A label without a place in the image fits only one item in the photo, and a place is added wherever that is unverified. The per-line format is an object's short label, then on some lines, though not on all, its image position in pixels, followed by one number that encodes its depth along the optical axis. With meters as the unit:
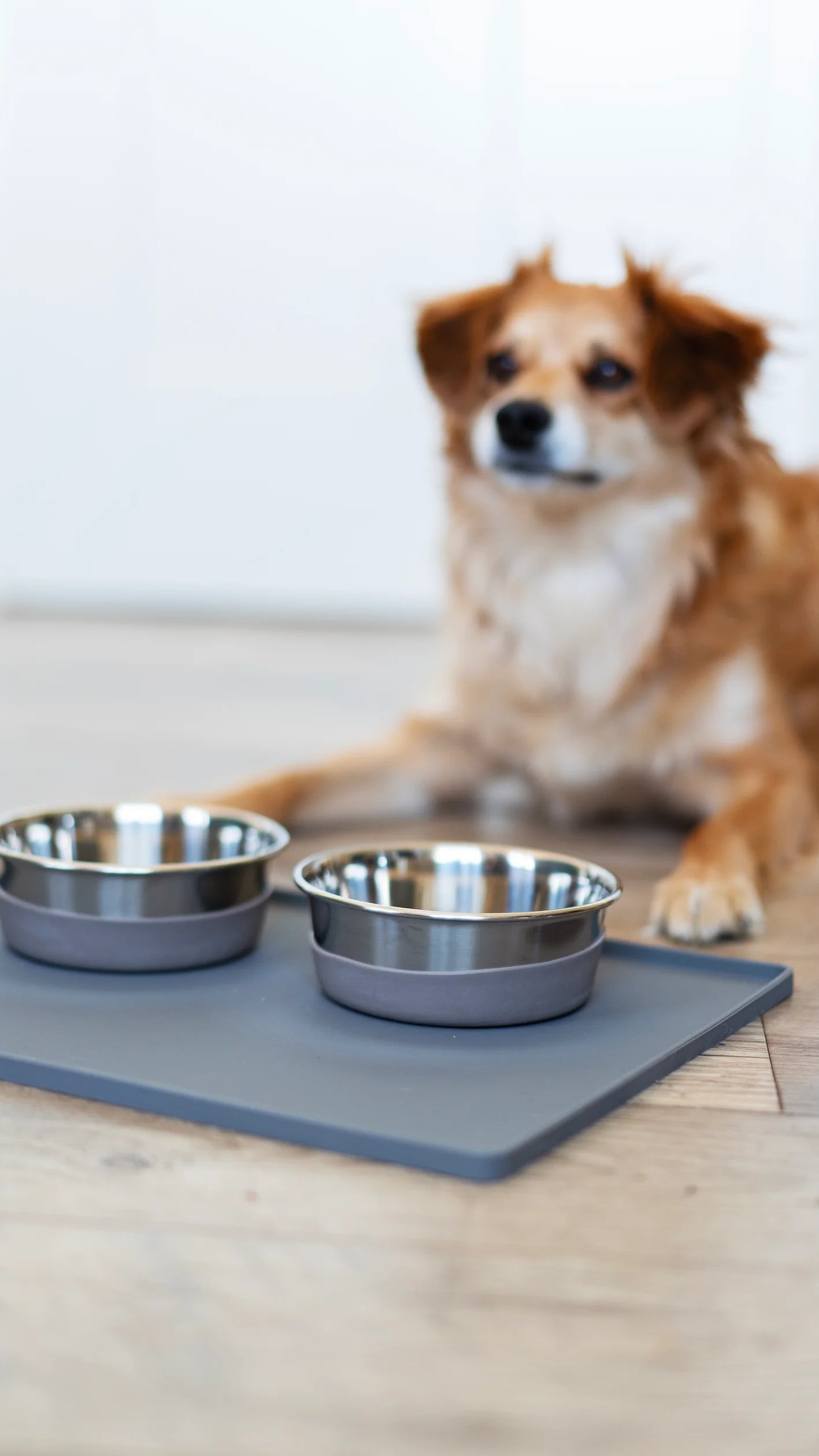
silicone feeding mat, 0.99
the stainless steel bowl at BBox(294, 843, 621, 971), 1.12
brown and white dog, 1.94
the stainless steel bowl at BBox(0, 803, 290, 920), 1.26
